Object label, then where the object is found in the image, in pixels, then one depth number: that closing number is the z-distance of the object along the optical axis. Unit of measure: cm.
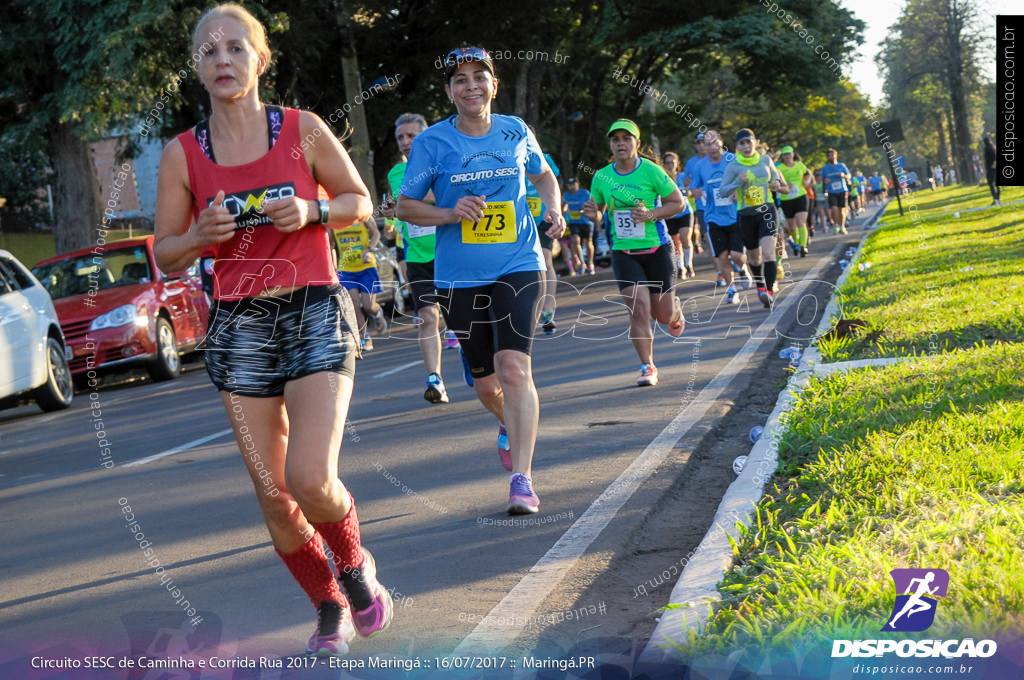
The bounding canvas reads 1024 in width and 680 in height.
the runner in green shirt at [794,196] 2131
